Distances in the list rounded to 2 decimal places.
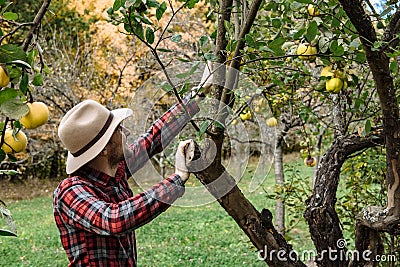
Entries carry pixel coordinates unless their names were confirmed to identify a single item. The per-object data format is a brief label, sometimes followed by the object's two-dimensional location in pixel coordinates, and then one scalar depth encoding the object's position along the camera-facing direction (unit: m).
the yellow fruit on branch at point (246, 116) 1.64
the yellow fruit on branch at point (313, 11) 1.63
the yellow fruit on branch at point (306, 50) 1.55
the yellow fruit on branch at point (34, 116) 1.03
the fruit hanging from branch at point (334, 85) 1.60
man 1.42
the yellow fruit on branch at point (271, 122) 1.48
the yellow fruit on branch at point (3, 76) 0.89
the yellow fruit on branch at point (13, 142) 1.06
